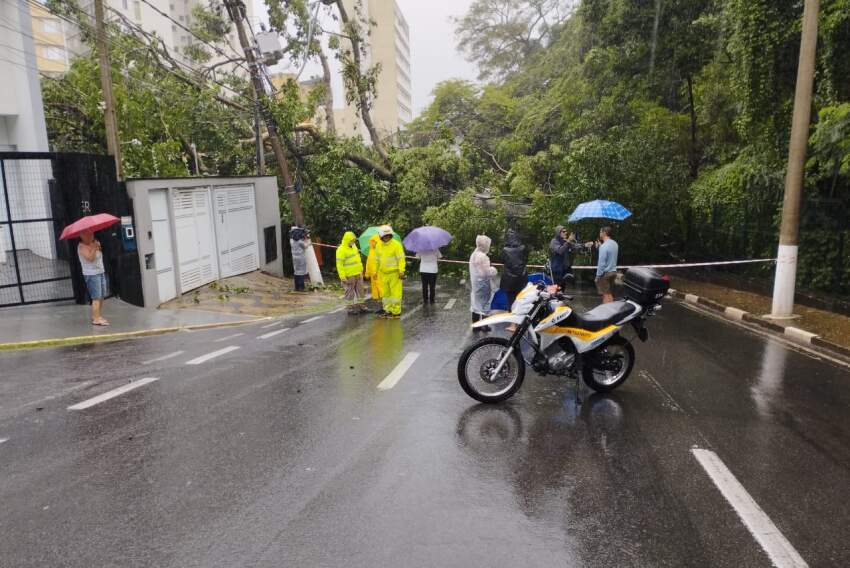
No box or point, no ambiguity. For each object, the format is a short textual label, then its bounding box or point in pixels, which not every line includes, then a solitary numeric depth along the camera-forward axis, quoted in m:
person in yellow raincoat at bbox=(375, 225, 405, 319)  12.90
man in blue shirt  13.11
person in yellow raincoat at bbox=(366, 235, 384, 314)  13.27
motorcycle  6.92
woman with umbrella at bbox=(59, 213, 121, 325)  10.98
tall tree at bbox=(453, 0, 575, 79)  49.22
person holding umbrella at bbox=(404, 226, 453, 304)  13.65
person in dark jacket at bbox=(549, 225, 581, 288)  12.50
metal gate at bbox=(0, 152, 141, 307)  13.02
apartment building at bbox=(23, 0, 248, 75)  64.19
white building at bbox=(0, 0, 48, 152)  17.58
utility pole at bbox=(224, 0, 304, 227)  18.91
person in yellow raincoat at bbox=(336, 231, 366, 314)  14.11
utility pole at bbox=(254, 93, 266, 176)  20.74
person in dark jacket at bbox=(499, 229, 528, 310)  10.47
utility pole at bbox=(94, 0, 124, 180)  13.99
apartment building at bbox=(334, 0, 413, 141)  87.56
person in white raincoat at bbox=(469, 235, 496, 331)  10.80
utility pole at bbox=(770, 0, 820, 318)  11.04
